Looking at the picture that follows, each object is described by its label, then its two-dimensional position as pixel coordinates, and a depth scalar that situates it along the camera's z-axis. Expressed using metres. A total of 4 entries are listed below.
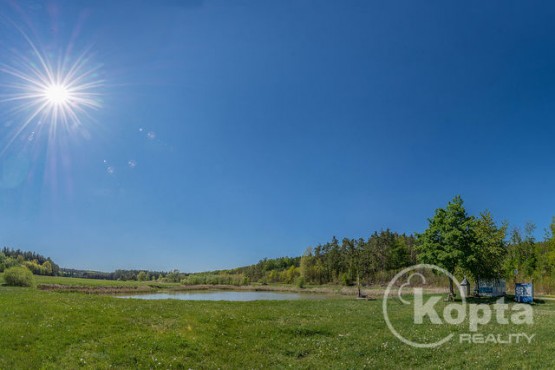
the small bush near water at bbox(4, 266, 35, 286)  52.93
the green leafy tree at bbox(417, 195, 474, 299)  40.72
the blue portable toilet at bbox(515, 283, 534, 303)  38.81
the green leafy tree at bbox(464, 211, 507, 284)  41.62
